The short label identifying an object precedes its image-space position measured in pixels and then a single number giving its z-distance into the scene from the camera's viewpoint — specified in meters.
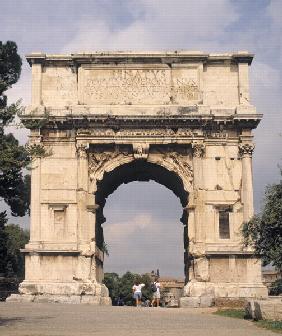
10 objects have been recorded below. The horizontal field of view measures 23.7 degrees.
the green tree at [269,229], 22.84
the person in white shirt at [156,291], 29.09
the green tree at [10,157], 14.13
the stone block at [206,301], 25.55
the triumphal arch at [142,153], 26.78
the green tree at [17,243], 50.78
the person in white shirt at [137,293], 28.70
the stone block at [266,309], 15.30
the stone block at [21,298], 25.69
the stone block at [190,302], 25.69
